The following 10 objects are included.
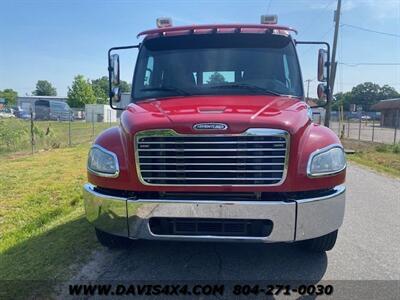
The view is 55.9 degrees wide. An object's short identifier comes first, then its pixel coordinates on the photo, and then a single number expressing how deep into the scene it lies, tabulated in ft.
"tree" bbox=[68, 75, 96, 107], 241.55
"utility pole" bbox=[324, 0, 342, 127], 74.28
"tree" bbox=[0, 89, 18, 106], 382.12
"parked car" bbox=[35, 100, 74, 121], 149.67
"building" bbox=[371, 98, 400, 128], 172.62
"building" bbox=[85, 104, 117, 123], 170.60
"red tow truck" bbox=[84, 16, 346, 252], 10.60
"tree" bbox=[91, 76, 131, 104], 282.75
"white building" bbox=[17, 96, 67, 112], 306.84
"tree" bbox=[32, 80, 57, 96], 476.09
